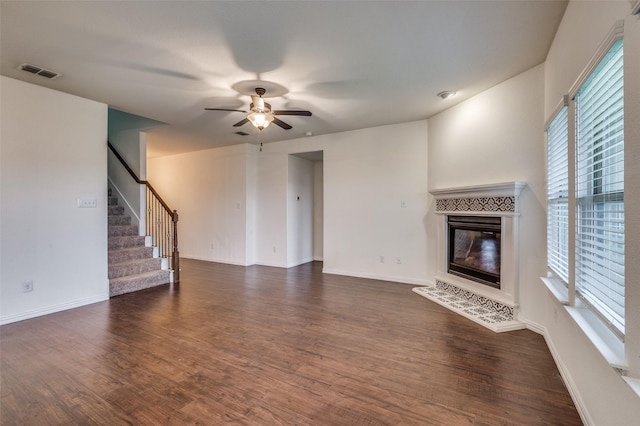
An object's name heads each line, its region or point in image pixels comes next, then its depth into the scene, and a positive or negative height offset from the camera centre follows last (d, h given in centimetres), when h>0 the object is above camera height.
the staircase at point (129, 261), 458 -80
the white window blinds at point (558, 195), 239 +14
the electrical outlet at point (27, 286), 341 -83
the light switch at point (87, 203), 390 +16
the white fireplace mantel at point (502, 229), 325 -21
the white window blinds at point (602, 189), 146 +12
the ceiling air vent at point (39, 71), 301 +154
